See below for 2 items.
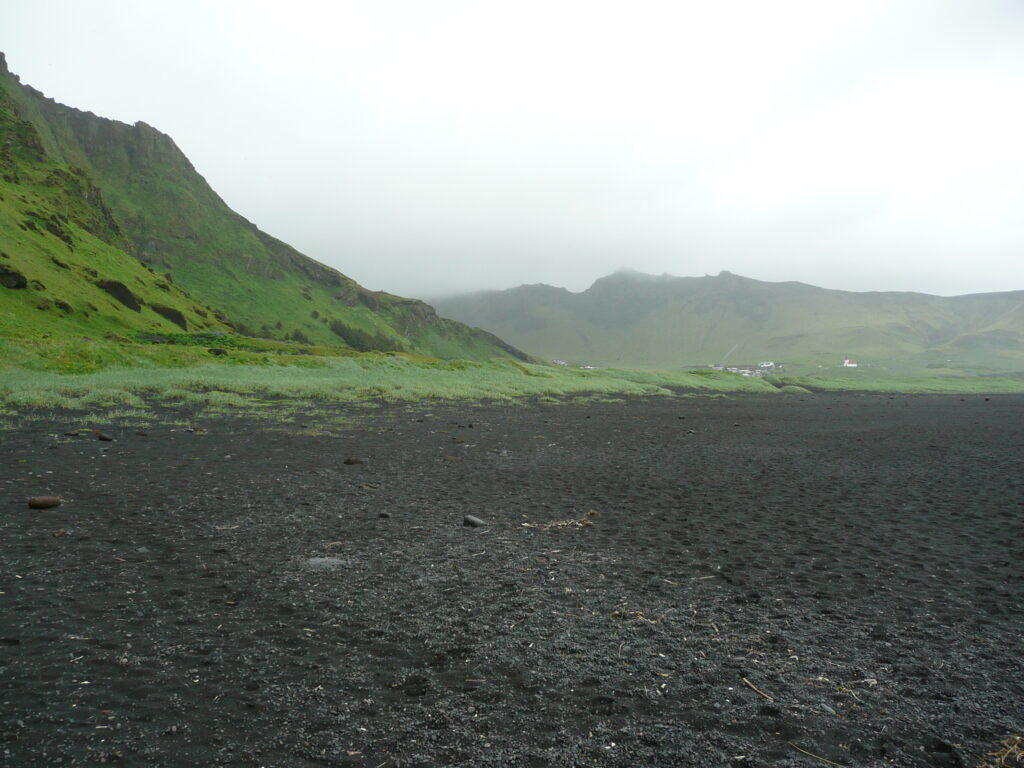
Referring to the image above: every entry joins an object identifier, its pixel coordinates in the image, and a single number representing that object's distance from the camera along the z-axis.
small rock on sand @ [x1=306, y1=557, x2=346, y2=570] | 5.00
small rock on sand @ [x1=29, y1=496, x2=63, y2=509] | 6.39
